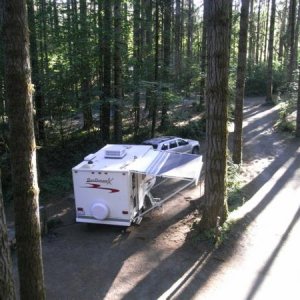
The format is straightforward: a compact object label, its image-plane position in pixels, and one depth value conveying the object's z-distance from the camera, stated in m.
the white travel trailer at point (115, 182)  11.38
